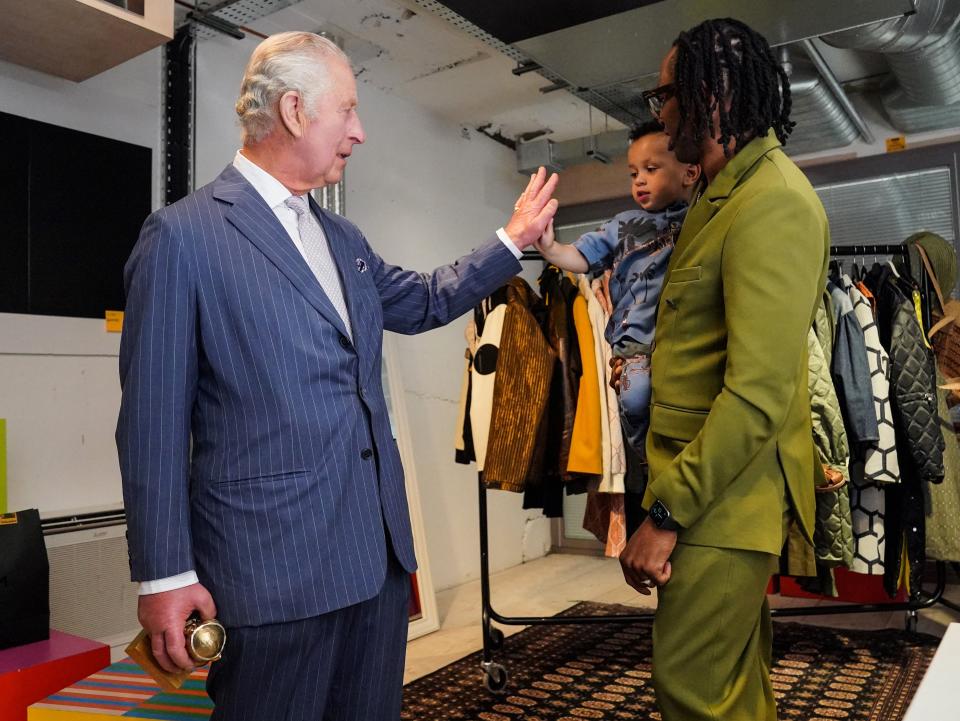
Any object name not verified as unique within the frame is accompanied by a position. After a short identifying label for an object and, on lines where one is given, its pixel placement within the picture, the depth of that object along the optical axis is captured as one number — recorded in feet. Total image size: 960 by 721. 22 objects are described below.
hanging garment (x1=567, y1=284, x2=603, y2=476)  9.30
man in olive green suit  4.05
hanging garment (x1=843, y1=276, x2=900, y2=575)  9.53
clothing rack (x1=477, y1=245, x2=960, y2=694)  9.65
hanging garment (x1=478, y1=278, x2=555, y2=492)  9.27
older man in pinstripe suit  4.13
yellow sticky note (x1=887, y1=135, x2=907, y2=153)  14.62
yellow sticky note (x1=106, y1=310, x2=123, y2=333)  10.14
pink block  6.85
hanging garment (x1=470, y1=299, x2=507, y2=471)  9.52
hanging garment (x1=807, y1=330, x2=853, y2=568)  8.57
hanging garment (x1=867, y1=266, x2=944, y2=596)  9.48
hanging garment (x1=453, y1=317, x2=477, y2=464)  10.21
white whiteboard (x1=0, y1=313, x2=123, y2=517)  9.14
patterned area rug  8.92
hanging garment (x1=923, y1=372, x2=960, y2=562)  10.03
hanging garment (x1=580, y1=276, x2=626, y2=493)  9.22
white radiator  9.11
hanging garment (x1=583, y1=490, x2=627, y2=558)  9.30
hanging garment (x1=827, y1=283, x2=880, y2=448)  9.40
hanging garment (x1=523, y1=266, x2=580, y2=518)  9.66
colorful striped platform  6.00
